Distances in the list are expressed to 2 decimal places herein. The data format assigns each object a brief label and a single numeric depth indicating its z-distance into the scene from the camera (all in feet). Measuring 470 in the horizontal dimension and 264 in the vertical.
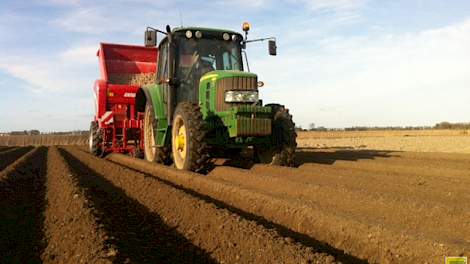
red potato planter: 36.91
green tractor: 21.98
